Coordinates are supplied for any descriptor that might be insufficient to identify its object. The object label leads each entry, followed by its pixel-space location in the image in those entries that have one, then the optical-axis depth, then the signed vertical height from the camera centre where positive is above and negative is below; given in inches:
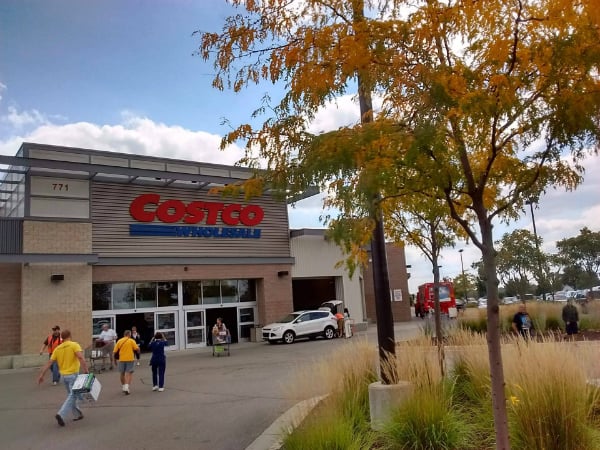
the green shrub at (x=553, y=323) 789.9 -50.5
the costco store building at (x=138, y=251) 901.8 +119.1
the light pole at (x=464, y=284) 2940.2 +51.6
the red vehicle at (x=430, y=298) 1700.3 -8.6
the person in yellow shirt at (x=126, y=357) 542.6 -38.9
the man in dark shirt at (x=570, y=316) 671.8 -35.3
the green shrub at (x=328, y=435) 241.8 -58.9
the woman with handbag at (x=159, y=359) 544.7 -43.2
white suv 1069.1 -42.2
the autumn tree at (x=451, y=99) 179.8 +65.0
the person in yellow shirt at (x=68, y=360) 427.5 -30.6
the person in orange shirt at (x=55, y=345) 646.5 -27.8
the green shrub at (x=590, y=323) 782.5 -52.7
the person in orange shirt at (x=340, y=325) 1132.5 -45.8
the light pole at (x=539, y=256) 1574.3 +94.3
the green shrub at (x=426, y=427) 238.5 -57.3
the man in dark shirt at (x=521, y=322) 653.9 -37.7
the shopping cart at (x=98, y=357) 772.6 -52.7
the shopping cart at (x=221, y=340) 915.7 -49.6
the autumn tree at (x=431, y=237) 445.7 +55.2
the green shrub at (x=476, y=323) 790.5 -43.4
